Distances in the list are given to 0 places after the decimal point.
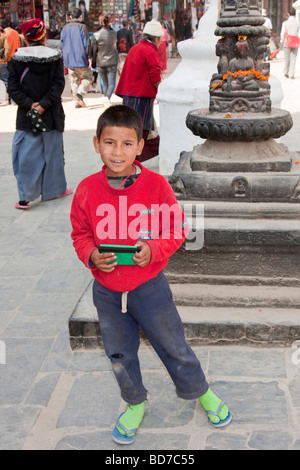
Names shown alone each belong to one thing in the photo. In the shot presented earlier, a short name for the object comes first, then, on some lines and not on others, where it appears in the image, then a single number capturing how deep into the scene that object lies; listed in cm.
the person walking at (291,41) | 1534
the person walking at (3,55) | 1176
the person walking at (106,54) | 1152
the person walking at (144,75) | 636
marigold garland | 367
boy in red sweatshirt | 239
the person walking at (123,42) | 1288
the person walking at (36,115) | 567
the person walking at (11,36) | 1184
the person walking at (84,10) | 1855
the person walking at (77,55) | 1167
